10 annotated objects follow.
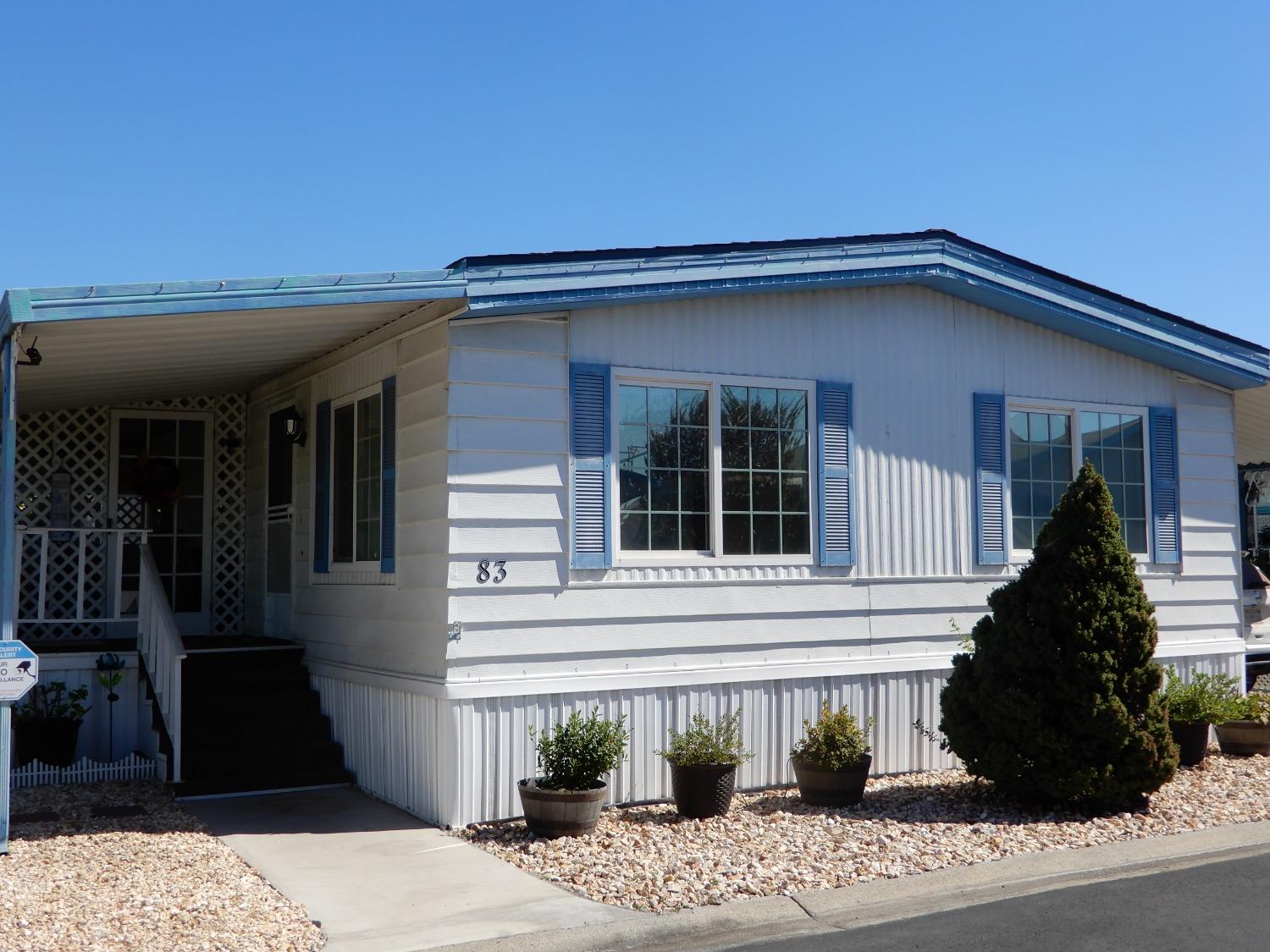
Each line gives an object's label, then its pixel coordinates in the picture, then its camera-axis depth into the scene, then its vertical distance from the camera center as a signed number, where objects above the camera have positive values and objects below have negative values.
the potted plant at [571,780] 7.25 -1.40
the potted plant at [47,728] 9.20 -1.31
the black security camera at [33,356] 7.17 +1.15
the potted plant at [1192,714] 9.56 -1.34
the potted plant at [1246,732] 10.12 -1.56
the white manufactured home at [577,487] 7.93 +0.48
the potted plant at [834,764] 8.16 -1.45
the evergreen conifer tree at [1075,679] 7.70 -0.86
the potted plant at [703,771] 7.79 -1.42
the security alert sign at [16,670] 6.75 -0.64
